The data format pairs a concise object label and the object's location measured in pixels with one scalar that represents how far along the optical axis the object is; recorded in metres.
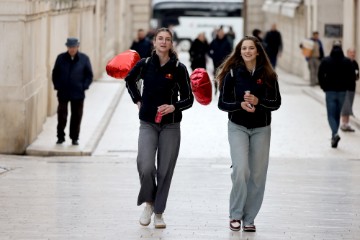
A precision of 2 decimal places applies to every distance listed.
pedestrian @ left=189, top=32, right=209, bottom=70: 32.06
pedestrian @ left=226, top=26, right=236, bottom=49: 50.49
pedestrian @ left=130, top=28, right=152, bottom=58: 34.22
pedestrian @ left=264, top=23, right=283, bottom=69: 40.59
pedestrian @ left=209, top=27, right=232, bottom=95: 32.34
